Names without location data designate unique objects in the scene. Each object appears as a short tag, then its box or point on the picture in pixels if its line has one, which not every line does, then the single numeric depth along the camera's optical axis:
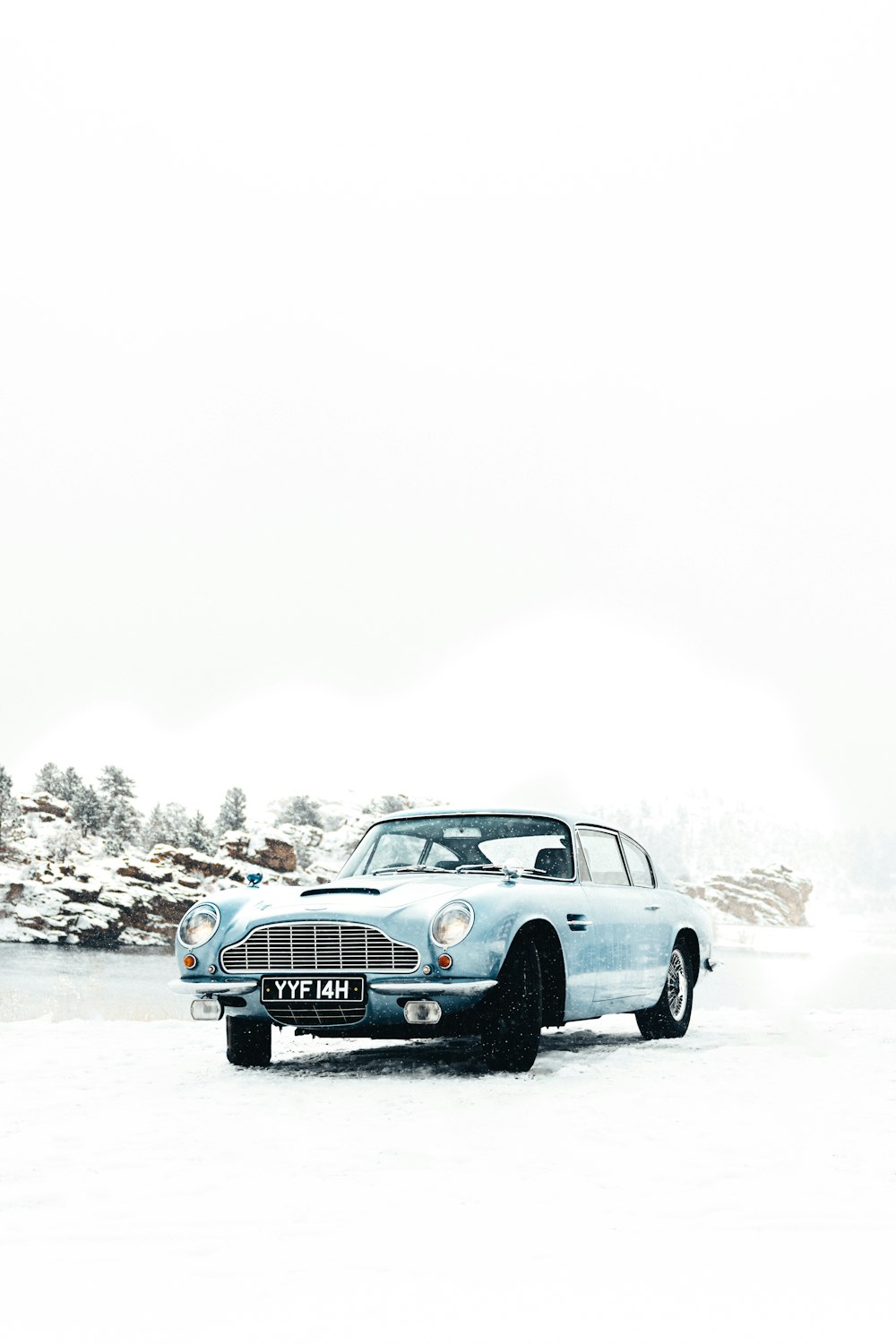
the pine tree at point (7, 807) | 153.50
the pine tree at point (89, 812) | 161.25
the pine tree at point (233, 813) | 160.00
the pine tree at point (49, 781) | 168.12
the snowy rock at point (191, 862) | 145.75
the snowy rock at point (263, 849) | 146.62
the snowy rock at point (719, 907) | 198.12
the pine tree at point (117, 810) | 158.12
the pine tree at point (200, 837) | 153.75
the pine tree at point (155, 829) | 155.88
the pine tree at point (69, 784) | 167.88
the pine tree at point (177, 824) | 153.12
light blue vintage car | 7.43
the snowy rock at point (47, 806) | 162.88
